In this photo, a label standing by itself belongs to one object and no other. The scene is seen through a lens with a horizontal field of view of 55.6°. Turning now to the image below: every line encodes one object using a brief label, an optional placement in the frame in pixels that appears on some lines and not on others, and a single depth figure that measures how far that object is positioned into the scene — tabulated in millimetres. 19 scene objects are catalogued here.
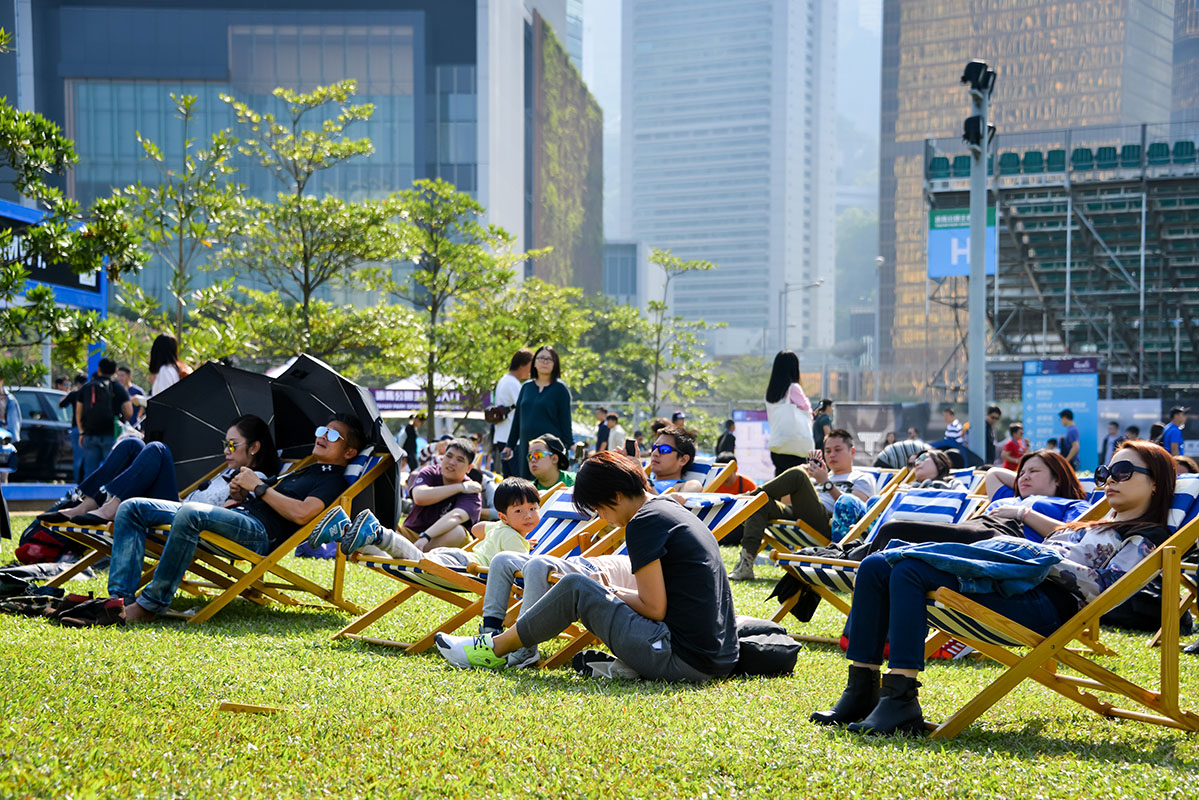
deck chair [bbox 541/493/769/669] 5746
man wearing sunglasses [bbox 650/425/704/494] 8242
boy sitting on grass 4504
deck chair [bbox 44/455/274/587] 6371
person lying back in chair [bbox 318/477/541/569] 5504
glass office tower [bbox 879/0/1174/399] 75750
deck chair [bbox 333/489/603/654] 5363
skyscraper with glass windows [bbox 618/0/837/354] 186125
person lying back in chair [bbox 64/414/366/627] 5863
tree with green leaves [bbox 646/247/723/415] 32156
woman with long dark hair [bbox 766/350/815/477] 9414
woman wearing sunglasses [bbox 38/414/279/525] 6543
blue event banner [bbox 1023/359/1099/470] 21656
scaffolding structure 38781
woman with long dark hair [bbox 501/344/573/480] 9086
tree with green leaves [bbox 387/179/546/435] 21625
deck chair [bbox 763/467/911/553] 7368
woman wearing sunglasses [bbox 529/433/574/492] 7969
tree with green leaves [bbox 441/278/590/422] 21938
